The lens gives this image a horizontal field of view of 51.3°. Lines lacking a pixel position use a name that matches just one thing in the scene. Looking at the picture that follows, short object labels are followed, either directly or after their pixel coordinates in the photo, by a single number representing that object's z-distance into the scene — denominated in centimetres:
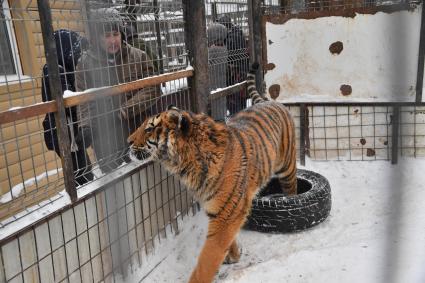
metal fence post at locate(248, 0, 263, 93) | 515
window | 219
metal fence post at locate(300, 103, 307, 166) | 516
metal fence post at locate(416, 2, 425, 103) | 443
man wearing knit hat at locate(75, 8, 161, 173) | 257
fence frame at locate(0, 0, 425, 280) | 222
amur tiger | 287
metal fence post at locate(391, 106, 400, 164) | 462
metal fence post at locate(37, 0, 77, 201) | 223
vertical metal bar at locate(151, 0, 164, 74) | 336
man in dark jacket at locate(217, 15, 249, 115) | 480
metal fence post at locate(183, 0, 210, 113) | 365
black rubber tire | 355
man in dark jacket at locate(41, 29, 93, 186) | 263
